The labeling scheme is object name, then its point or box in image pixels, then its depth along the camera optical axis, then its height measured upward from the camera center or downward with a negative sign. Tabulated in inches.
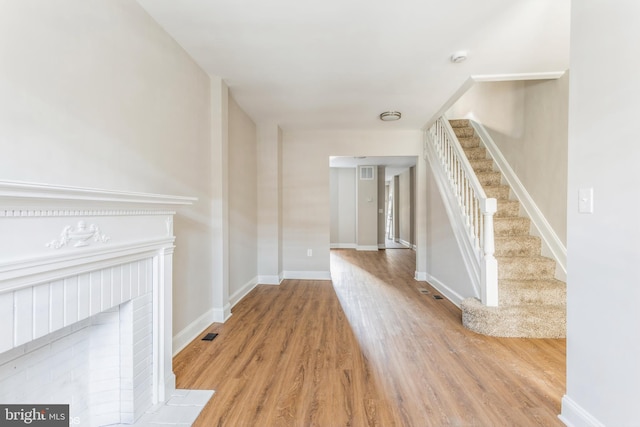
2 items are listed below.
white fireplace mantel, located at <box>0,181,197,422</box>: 33.6 -7.5
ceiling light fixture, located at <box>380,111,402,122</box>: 143.0 +50.4
